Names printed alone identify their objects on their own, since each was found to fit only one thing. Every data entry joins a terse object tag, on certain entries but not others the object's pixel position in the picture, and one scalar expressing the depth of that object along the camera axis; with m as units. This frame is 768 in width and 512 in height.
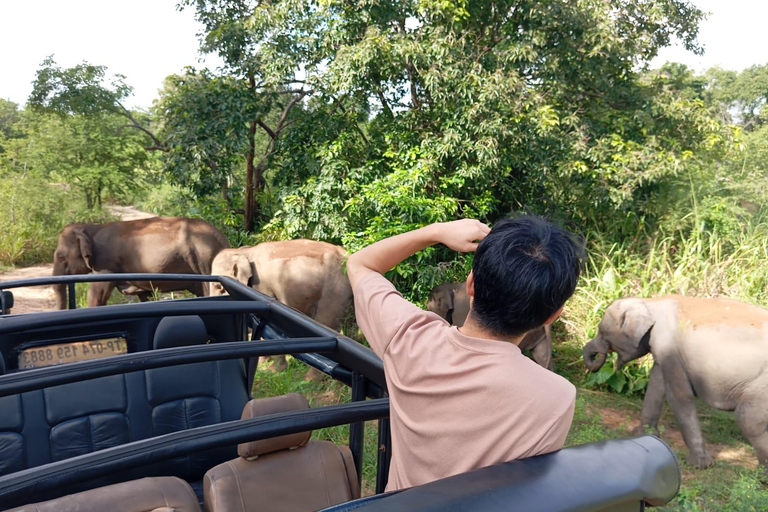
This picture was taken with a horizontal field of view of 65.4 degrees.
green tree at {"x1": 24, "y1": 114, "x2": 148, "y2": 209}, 12.27
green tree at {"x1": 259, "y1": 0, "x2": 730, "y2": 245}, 6.65
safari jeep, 0.93
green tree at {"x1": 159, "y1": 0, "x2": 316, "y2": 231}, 7.45
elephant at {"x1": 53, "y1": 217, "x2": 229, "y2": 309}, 8.27
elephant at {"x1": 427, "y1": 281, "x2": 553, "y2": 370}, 6.28
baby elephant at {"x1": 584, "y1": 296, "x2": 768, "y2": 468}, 4.39
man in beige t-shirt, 1.12
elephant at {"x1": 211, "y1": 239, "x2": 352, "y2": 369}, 6.59
